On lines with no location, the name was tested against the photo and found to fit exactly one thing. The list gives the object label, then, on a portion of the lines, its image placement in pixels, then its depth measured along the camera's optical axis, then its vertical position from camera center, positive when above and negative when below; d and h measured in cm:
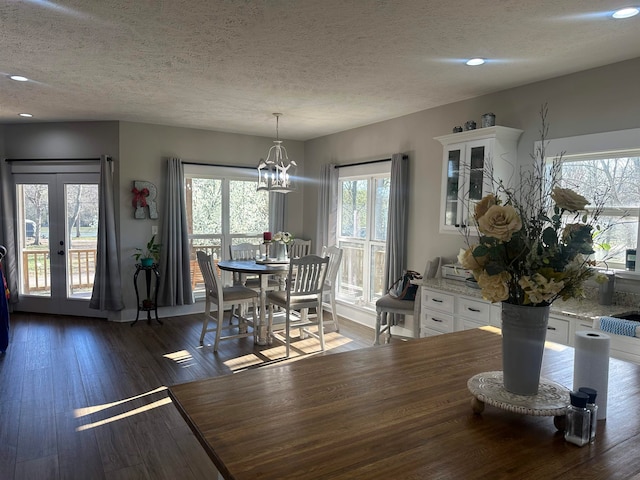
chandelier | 490 +58
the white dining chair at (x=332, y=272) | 500 -68
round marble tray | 120 -53
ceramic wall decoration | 569 +17
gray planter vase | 123 -38
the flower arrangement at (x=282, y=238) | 502 -29
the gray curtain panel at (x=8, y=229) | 586 -27
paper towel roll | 124 -43
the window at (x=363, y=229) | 562 -21
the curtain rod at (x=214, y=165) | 608 +69
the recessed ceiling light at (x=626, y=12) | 233 +113
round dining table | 458 -62
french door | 589 -41
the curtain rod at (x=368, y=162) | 502 +68
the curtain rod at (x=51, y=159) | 570 +68
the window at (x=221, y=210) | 626 +4
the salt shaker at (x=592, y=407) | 113 -50
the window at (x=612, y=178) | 312 +30
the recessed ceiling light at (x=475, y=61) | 315 +115
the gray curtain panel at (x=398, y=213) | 501 +2
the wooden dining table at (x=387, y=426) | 101 -59
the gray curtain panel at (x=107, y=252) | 558 -54
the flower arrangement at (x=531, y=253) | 116 -10
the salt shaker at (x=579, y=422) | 112 -53
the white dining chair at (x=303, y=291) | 446 -83
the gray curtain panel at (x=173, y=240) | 582 -39
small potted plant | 558 -57
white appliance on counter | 409 -56
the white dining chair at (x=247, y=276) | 525 -77
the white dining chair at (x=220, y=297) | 457 -93
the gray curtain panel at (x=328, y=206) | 622 +11
